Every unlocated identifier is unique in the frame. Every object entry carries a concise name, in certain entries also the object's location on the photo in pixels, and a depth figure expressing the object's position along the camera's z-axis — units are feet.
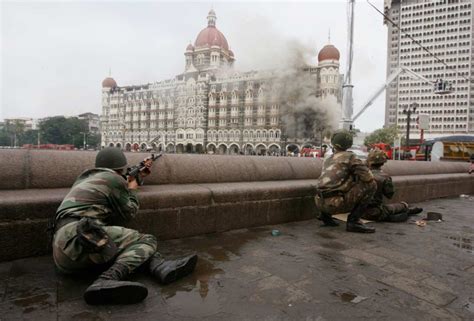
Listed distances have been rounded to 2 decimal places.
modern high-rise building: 284.57
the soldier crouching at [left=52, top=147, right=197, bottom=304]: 6.02
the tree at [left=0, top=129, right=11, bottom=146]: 258.78
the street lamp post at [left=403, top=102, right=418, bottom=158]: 72.60
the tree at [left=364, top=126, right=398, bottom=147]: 212.76
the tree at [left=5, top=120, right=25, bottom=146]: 261.65
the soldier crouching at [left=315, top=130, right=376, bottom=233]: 12.43
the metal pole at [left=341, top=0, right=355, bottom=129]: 40.45
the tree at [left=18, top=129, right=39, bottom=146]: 259.80
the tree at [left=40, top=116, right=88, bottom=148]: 250.78
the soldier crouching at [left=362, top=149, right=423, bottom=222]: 14.69
